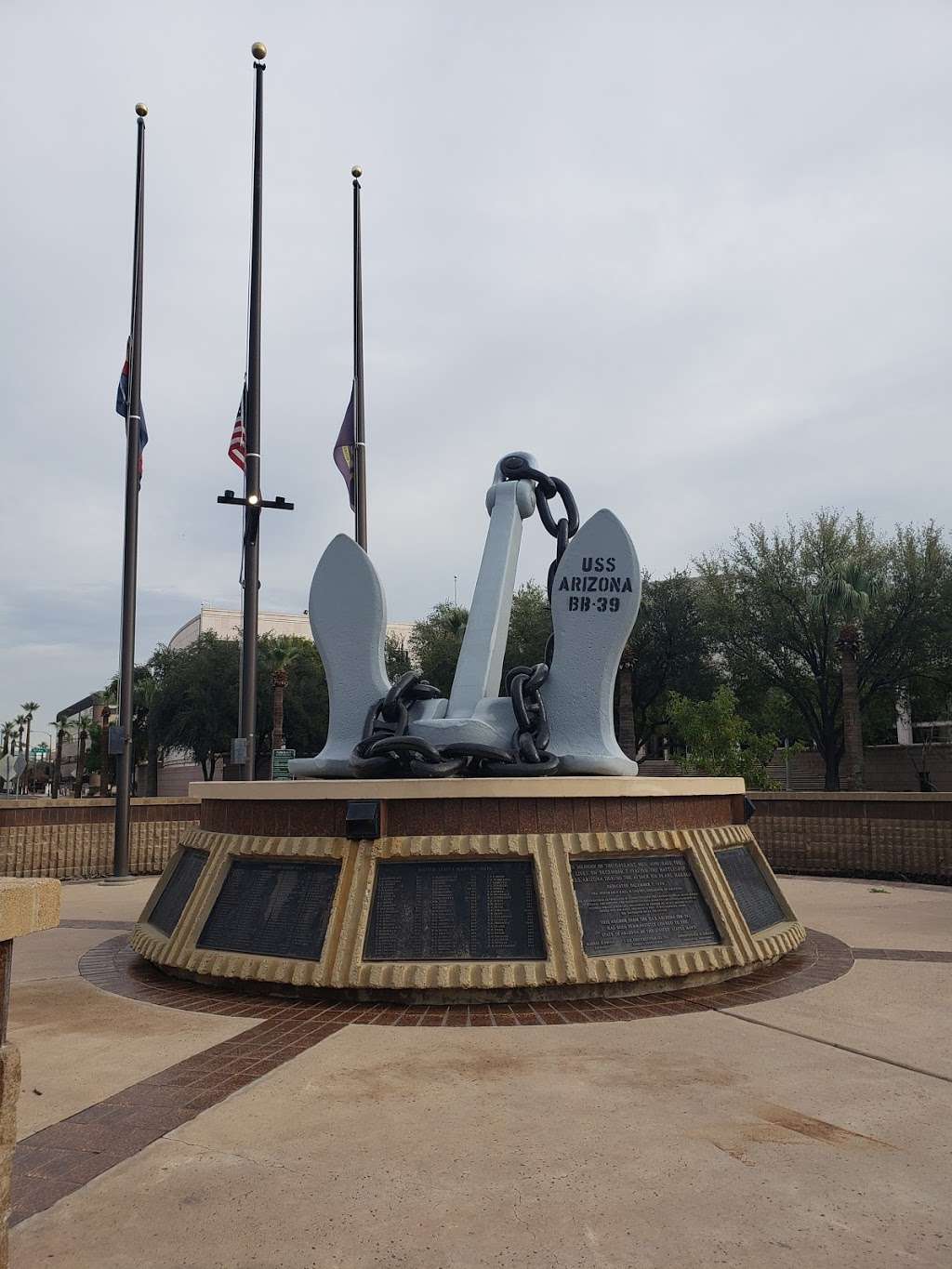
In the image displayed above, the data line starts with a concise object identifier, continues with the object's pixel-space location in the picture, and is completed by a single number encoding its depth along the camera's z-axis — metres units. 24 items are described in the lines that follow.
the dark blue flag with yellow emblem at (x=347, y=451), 15.71
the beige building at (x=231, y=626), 72.62
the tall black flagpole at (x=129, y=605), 14.70
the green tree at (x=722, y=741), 24.45
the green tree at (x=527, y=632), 33.66
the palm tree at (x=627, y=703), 29.33
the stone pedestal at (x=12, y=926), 2.23
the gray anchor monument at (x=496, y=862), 6.60
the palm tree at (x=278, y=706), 29.17
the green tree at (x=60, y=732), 61.96
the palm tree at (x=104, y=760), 47.73
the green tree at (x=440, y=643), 36.44
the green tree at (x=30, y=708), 99.00
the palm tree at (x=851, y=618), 26.53
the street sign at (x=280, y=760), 15.14
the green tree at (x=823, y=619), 29.97
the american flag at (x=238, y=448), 15.63
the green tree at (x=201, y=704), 38.34
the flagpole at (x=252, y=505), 14.38
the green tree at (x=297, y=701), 40.03
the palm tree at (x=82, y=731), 60.75
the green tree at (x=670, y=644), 33.44
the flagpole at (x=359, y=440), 15.13
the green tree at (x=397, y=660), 38.81
